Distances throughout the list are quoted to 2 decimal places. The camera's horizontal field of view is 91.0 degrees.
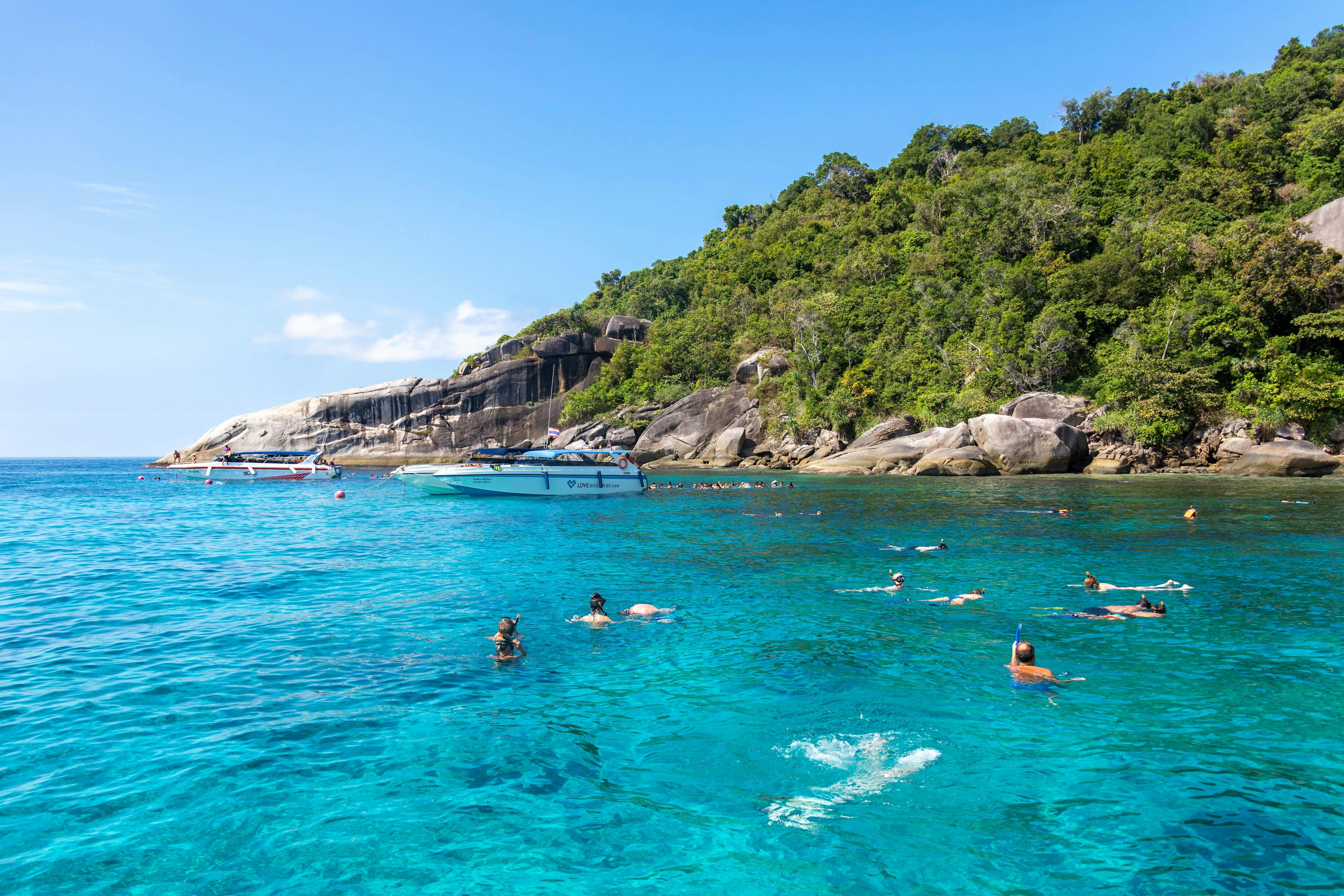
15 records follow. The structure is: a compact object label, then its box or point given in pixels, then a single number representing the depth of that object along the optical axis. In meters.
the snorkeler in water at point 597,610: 11.30
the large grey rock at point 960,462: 40.81
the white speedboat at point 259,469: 50.84
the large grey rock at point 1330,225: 40.78
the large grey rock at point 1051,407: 41.88
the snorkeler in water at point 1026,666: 8.32
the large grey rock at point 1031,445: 39.69
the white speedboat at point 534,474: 34.16
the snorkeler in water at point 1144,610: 11.17
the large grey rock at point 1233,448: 37.34
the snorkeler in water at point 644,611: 11.76
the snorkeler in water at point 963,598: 12.22
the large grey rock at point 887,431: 48.91
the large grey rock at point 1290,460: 34.62
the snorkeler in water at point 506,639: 9.46
